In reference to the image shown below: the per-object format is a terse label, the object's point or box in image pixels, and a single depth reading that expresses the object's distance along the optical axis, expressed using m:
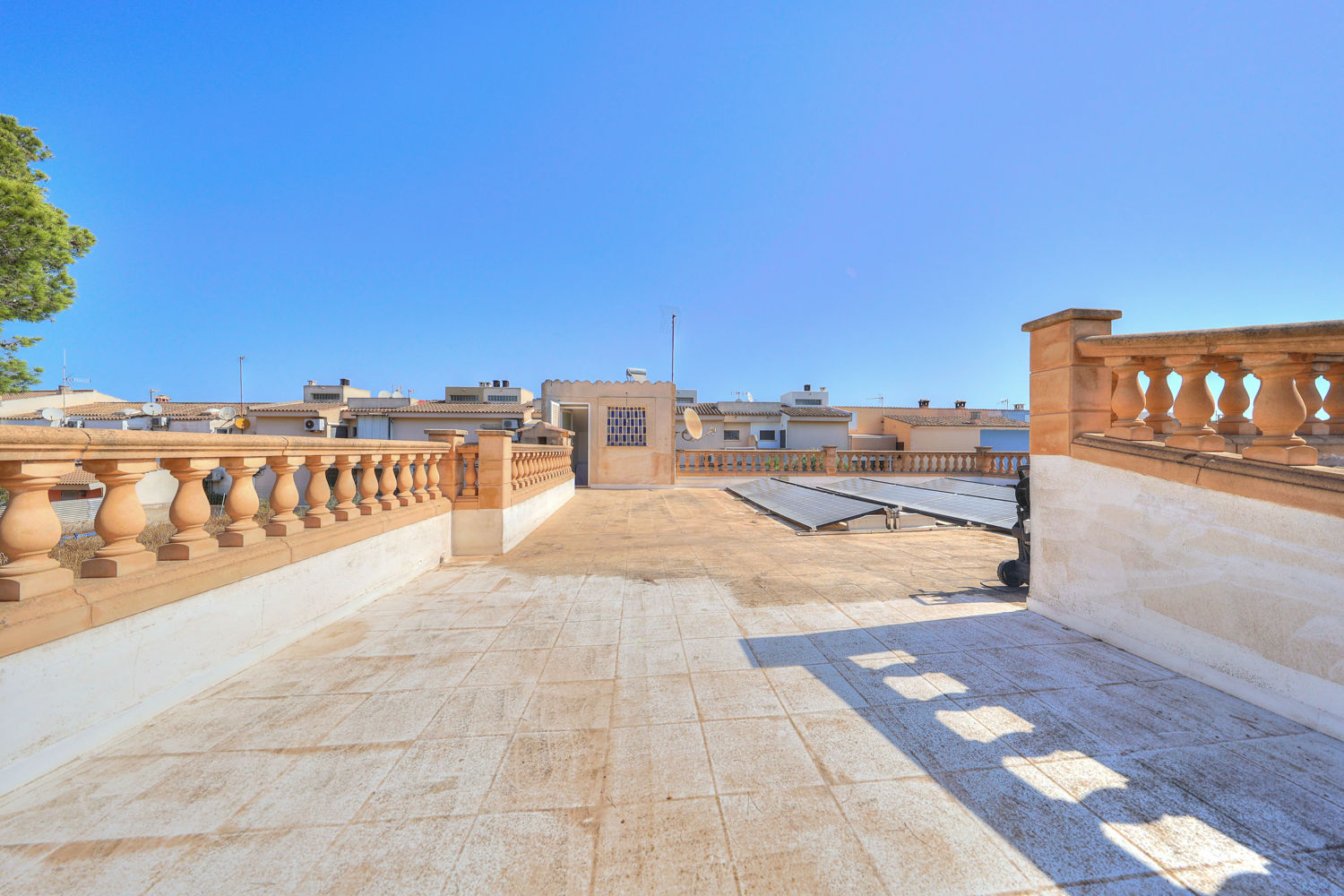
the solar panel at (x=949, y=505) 8.33
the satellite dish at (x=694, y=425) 20.56
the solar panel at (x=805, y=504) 8.38
